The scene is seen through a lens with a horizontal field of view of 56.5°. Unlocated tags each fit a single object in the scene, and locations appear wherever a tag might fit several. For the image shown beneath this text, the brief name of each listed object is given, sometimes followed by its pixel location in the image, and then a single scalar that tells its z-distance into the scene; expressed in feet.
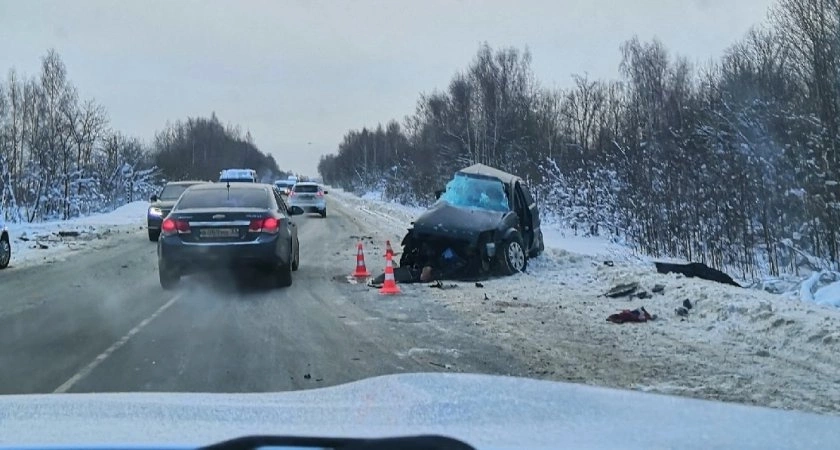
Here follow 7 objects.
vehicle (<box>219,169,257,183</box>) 135.77
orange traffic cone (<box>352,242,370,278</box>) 45.75
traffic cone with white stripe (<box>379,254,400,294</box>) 39.11
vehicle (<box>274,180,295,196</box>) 208.18
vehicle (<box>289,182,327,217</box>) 124.36
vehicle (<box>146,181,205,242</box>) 73.26
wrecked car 43.32
